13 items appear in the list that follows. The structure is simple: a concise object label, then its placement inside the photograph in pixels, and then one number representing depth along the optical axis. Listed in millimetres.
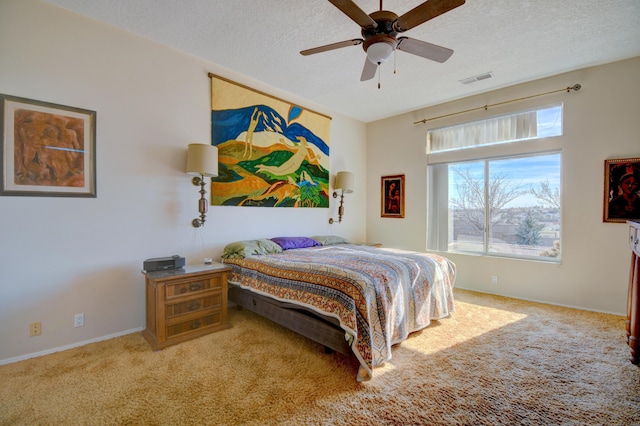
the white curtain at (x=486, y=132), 3827
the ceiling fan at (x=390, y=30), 1727
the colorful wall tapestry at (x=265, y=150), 3400
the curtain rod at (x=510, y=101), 3455
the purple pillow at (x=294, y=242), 3613
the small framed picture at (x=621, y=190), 3125
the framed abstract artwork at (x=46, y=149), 2180
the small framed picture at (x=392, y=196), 5055
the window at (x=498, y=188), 3717
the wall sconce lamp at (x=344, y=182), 4672
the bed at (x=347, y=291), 1993
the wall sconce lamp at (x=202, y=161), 2875
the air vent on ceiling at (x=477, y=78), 3560
